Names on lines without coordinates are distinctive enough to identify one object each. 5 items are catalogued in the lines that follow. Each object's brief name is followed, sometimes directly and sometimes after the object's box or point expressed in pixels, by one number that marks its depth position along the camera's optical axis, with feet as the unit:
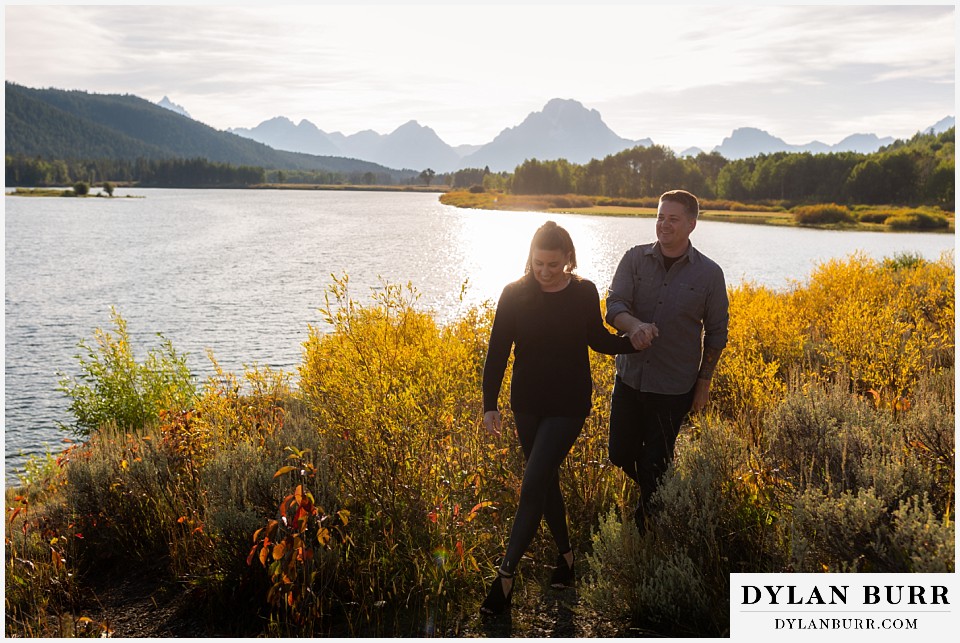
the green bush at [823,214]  204.11
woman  12.06
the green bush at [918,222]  180.04
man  12.93
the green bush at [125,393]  29.58
